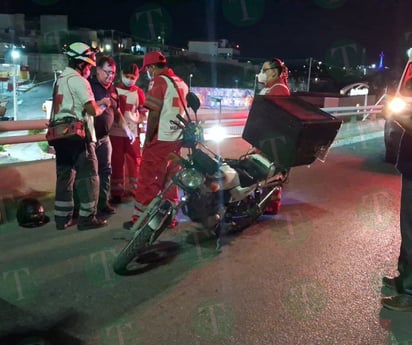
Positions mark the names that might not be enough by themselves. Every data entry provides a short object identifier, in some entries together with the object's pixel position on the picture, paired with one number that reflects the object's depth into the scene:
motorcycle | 4.06
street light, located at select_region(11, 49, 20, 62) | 49.44
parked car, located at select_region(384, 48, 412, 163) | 3.47
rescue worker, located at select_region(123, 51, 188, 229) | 4.98
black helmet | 5.12
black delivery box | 4.75
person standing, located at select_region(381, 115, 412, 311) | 3.55
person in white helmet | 4.78
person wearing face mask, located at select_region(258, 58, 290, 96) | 5.79
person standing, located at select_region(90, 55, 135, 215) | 5.43
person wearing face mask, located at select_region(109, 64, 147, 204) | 6.05
